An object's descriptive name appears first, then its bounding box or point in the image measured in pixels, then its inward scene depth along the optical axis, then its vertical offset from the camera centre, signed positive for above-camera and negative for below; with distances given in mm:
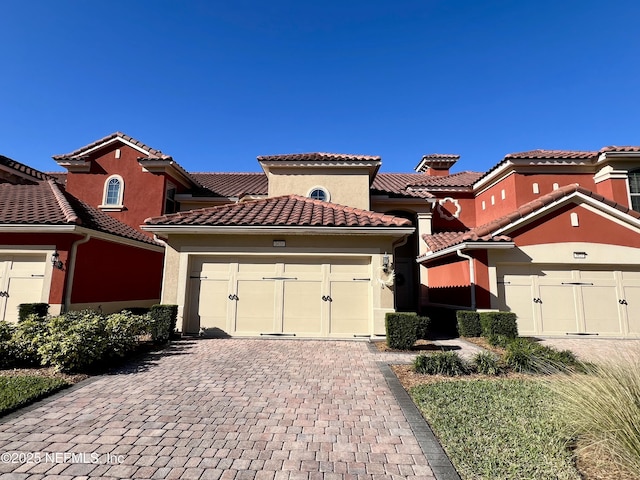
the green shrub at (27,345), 6441 -1267
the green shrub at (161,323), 8898 -1050
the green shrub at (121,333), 6926 -1115
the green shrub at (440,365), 6328 -1466
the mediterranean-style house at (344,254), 9836 +1173
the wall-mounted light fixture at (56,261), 10148 +683
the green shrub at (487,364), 6340 -1443
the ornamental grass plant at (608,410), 3115 -1261
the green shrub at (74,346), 6035 -1204
